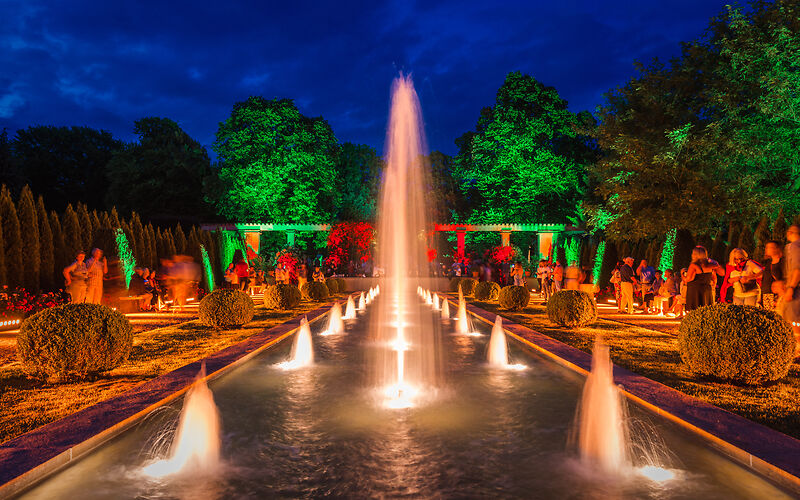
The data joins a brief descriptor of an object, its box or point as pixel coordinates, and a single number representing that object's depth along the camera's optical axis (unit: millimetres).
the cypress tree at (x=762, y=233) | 20797
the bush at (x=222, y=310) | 13852
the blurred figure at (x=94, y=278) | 14445
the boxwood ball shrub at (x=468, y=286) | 28962
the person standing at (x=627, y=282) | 18391
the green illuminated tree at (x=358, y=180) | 54875
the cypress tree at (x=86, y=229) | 20656
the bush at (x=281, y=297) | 20002
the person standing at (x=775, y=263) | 9617
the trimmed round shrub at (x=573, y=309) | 14461
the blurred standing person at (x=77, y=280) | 14180
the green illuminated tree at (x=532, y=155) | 42906
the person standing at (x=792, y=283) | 9023
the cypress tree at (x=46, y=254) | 18359
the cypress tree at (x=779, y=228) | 19891
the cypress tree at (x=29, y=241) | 17578
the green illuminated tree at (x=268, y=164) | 43219
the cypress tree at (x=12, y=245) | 16984
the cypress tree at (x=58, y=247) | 19297
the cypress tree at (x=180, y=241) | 28359
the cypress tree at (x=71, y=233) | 19797
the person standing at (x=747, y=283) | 10826
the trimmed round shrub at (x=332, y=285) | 28473
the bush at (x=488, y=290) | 24188
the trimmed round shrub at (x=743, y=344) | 7520
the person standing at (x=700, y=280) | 13195
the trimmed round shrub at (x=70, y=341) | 7727
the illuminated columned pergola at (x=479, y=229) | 40469
